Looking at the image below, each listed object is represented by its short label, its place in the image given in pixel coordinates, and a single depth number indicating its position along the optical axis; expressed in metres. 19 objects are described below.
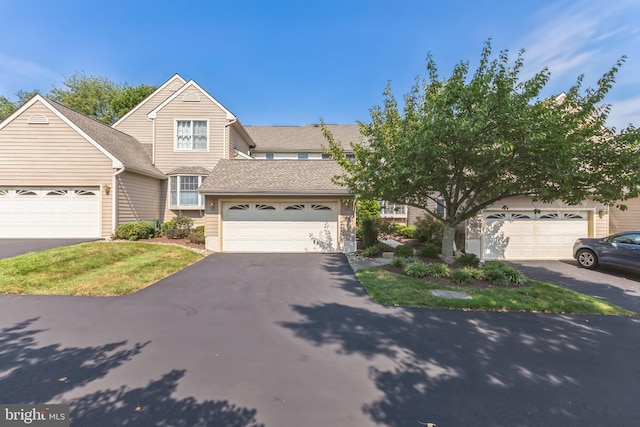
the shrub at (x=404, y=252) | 10.07
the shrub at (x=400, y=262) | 8.70
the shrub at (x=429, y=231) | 12.74
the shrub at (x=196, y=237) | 12.14
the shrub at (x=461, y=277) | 7.07
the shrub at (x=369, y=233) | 12.58
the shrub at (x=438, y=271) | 7.59
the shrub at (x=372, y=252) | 10.80
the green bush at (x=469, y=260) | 8.66
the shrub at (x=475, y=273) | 7.32
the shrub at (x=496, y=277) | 6.98
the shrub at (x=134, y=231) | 11.77
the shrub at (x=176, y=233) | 12.90
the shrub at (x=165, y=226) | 13.57
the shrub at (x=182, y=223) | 13.30
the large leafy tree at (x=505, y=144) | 6.04
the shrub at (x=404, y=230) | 15.79
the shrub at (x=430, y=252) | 10.16
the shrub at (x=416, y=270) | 7.67
